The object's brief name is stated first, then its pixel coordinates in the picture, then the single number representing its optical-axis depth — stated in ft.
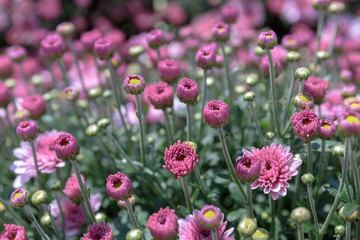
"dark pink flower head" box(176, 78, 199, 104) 2.55
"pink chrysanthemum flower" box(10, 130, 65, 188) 2.81
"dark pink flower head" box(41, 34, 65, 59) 3.02
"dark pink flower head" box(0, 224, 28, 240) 2.55
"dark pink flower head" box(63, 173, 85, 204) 2.70
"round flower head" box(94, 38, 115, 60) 2.86
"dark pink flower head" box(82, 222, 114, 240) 2.45
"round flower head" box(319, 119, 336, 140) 2.46
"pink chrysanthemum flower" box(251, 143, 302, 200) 2.49
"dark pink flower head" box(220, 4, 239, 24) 3.32
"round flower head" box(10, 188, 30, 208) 2.54
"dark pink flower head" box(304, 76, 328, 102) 2.70
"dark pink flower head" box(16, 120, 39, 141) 2.69
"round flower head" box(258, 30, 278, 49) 2.60
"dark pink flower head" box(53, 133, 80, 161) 2.50
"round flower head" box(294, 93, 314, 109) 2.57
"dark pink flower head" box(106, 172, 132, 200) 2.43
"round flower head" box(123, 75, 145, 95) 2.59
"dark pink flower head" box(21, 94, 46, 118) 3.01
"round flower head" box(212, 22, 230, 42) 2.88
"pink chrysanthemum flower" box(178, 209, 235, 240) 2.43
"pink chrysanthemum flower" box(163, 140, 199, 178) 2.41
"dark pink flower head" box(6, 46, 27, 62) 3.41
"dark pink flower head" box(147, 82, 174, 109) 2.69
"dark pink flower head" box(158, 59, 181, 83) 2.80
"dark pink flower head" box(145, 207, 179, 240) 2.35
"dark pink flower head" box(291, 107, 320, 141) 2.43
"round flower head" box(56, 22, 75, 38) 3.19
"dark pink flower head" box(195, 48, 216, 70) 2.74
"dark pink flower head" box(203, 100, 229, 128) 2.45
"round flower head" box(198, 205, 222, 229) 2.30
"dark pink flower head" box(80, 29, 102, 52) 3.14
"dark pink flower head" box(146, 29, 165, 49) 2.97
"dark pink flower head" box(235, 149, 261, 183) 2.41
